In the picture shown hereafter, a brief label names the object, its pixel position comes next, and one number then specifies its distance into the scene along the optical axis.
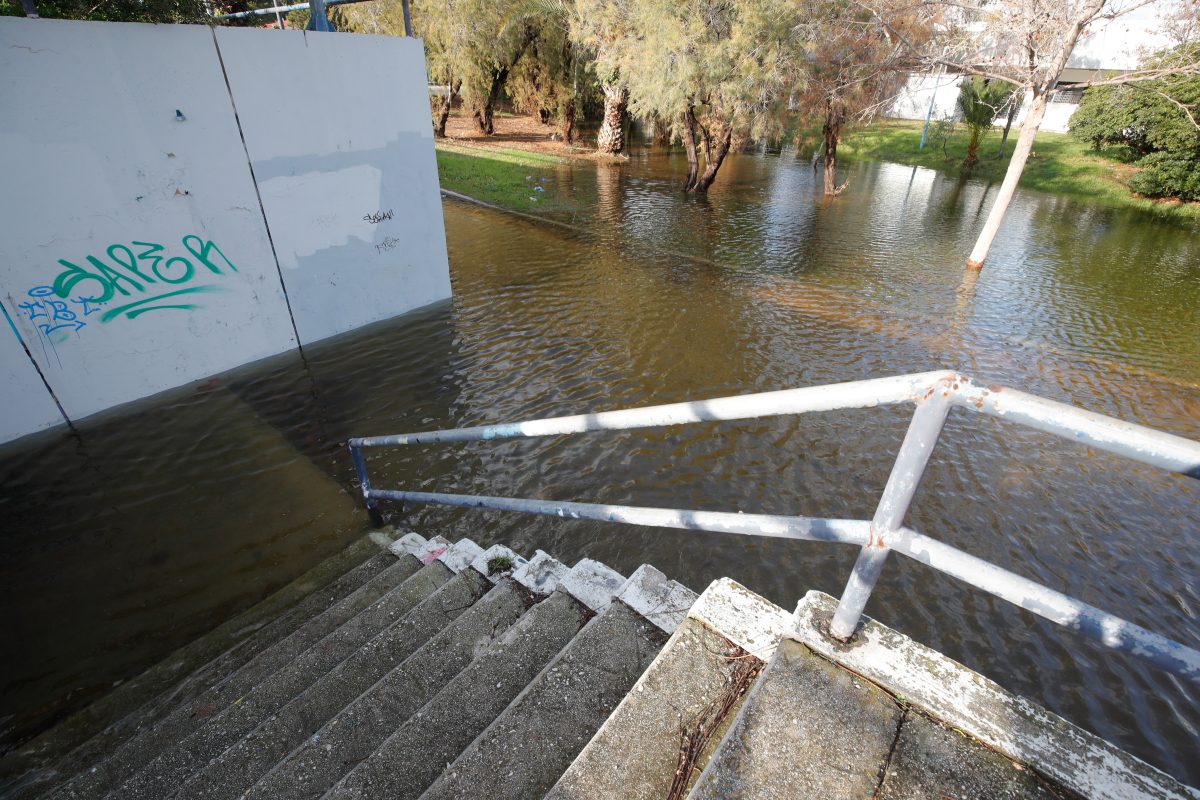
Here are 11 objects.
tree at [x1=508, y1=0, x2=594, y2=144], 22.73
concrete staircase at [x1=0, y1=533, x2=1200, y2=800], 1.53
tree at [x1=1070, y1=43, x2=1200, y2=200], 18.22
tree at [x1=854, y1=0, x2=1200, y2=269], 9.48
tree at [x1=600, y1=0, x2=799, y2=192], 13.68
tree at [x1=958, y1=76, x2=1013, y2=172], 22.84
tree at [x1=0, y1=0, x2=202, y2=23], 6.31
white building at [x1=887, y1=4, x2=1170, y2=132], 12.41
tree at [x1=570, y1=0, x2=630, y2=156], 16.89
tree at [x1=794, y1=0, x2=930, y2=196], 12.98
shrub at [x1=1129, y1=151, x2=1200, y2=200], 18.38
